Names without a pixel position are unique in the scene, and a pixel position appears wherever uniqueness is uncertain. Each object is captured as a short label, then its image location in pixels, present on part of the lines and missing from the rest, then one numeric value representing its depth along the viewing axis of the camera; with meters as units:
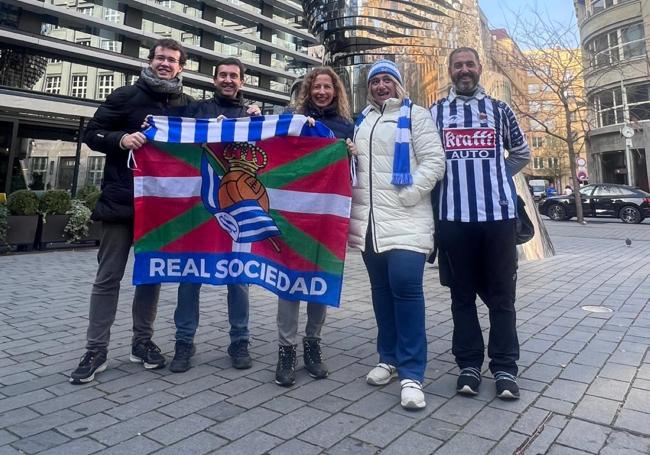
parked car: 20.40
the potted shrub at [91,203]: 11.85
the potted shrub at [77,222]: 11.23
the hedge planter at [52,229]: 10.83
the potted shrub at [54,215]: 10.71
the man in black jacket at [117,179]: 3.35
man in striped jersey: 3.08
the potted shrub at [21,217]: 10.15
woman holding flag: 3.33
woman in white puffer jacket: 3.03
